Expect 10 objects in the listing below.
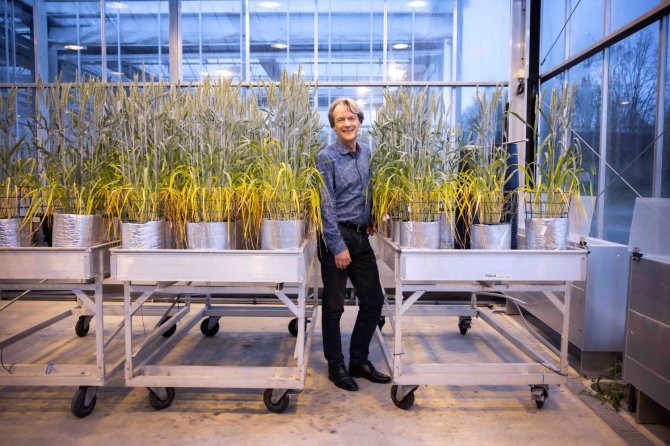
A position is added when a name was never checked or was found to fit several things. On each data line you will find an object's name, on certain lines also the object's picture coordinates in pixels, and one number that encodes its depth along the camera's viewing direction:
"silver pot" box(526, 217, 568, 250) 2.45
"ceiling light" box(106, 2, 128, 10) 5.27
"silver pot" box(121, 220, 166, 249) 2.34
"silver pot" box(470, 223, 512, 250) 2.43
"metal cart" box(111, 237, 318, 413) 2.29
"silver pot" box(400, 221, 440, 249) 2.46
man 2.71
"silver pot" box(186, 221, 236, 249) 2.36
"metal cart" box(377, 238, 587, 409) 2.38
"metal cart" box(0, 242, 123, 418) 2.35
